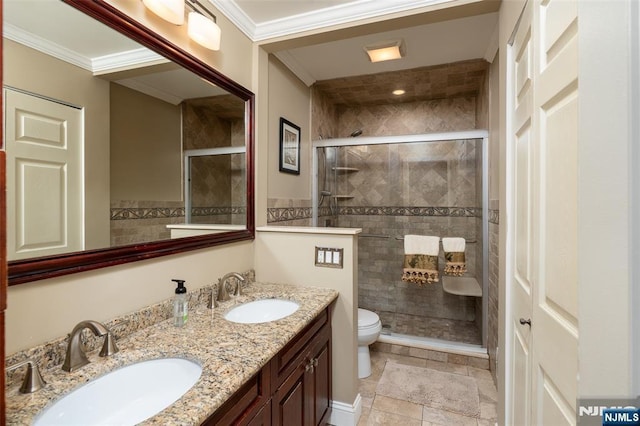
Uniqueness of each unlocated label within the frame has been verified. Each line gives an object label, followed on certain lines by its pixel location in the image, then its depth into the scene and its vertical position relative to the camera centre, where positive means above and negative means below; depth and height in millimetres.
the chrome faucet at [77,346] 918 -423
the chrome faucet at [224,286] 1585 -408
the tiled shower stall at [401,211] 3088 -7
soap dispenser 1254 -408
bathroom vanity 962 -700
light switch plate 1792 -283
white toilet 2246 -973
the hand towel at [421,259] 2670 -437
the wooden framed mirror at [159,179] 961 +137
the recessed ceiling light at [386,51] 2196 +1217
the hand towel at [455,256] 2662 -415
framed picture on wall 2379 +532
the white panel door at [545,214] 735 -13
